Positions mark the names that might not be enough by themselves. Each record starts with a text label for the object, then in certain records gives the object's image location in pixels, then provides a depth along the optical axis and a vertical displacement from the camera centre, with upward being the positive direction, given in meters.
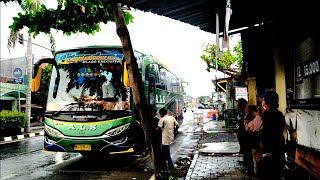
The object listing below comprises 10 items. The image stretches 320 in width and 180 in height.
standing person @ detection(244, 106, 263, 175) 4.15 -0.59
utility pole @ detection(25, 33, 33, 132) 15.97 +2.08
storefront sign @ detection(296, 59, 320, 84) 3.82 +0.48
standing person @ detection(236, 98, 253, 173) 5.98 -1.00
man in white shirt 6.14 -0.87
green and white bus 6.68 -0.09
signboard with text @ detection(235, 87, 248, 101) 11.75 +0.33
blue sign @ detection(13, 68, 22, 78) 19.14 +2.32
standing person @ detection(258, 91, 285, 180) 3.36 -0.56
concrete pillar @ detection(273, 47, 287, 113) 5.36 +0.41
